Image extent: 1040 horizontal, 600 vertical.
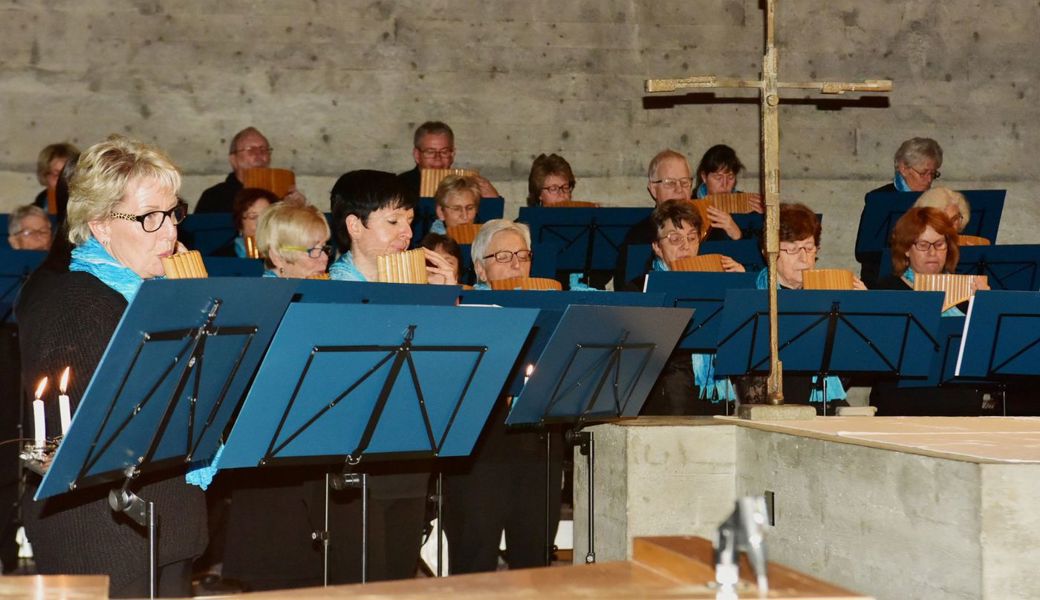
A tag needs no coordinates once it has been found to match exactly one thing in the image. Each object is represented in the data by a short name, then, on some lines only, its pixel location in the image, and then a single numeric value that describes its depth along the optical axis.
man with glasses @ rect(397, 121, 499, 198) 8.45
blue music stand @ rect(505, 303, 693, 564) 4.03
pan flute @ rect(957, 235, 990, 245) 7.29
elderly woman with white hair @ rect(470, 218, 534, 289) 5.99
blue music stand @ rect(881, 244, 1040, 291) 6.95
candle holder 2.62
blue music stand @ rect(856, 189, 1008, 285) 7.82
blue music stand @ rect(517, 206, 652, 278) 7.48
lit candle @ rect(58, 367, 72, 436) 2.71
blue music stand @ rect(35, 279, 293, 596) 2.53
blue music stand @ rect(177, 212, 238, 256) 7.21
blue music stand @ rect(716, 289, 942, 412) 5.41
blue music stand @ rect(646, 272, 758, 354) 5.79
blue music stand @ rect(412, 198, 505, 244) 7.61
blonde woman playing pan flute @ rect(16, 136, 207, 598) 2.83
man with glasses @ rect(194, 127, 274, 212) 8.19
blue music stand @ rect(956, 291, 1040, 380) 5.46
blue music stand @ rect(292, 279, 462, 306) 3.77
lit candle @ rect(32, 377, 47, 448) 2.69
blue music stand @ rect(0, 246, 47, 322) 6.05
